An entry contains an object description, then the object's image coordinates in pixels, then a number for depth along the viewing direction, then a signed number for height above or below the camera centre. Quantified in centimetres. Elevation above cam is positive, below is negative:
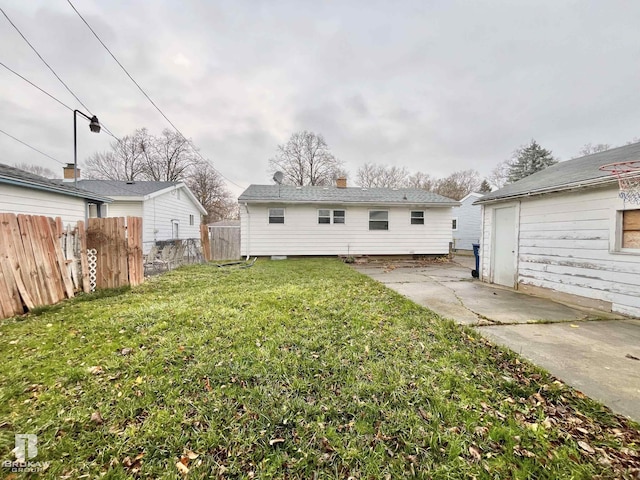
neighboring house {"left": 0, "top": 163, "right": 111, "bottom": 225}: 575 +89
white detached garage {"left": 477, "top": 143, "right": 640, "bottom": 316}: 432 -3
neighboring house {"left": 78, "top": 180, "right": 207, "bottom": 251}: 1277 +148
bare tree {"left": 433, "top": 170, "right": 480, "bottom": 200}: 2912 +590
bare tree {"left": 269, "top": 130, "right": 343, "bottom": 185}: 2592 +750
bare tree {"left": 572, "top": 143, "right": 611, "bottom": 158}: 2340 +826
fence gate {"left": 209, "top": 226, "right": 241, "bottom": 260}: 1419 -75
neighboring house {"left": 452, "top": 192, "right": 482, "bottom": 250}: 2014 +76
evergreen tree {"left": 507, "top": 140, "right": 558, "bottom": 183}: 2622 +798
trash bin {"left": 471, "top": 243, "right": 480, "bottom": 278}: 793 -96
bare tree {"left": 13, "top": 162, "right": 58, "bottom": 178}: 2106 +538
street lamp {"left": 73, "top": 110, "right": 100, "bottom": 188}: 795 +333
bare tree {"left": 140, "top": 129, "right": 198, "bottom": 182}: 2580 +788
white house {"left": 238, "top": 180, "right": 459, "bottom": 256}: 1194 +51
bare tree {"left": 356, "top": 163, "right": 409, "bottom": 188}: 2812 +646
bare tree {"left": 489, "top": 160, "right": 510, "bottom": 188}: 2940 +719
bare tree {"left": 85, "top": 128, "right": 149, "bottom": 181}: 2523 +715
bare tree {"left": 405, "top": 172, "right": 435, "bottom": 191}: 2873 +603
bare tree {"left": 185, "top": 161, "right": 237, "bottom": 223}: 2720 +476
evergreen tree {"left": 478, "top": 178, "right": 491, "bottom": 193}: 3169 +606
